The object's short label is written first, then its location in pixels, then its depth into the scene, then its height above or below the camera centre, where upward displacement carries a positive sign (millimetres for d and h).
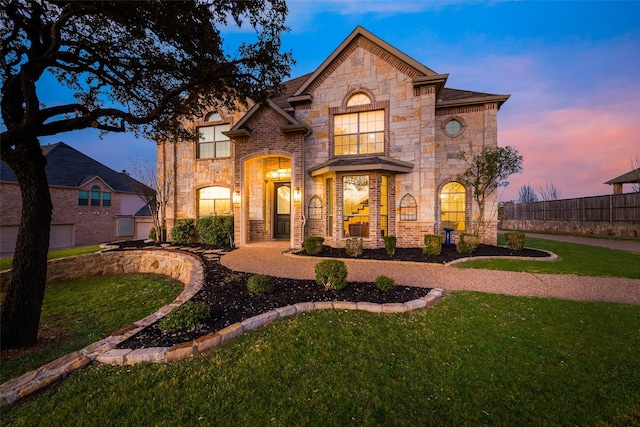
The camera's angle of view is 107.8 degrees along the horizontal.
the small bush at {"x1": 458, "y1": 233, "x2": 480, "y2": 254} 8203 -1061
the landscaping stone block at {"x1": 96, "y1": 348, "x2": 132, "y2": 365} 2723 -1693
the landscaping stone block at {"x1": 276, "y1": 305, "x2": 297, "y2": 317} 3788 -1601
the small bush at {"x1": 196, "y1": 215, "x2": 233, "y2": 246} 10881 -813
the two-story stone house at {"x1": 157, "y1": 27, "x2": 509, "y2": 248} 9281 +2636
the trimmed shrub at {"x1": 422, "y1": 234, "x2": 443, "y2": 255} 8031 -1087
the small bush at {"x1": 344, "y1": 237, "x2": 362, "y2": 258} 8234 -1197
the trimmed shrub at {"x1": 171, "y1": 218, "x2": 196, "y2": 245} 11602 -933
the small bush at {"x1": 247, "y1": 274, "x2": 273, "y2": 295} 4555 -1415
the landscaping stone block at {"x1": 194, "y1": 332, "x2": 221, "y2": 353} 2881 -1621
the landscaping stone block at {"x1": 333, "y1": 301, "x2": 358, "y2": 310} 4051 -1611
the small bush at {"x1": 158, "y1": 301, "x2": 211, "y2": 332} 3296 -1511
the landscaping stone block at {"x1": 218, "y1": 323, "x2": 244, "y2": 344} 3090 -1615
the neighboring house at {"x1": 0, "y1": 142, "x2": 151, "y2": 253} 14500 +769
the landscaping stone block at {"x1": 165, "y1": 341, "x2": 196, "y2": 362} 2742 -1650
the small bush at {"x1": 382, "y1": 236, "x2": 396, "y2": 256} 8242 -1080
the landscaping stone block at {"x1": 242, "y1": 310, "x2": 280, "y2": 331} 3391 -1613
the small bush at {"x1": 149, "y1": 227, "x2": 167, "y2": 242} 12116 -1159
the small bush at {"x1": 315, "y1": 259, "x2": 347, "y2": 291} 4746 -1258
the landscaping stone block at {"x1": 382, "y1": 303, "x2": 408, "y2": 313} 3963 -1617
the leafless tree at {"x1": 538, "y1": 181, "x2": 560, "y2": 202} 34094 +3234
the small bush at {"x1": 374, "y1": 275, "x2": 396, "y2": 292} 4648 -1398
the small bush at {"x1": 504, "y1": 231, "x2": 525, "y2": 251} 8766 -1018
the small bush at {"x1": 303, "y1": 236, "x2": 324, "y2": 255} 8477 -1149
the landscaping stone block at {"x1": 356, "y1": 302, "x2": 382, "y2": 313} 3971 -1611
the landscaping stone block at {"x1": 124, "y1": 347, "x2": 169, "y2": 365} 2713 -1679
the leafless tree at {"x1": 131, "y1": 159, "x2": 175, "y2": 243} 12250 +1279
